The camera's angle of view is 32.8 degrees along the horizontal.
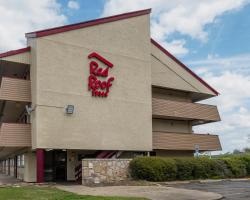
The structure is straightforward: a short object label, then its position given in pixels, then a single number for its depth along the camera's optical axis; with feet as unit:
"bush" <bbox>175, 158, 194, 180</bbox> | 92.84
